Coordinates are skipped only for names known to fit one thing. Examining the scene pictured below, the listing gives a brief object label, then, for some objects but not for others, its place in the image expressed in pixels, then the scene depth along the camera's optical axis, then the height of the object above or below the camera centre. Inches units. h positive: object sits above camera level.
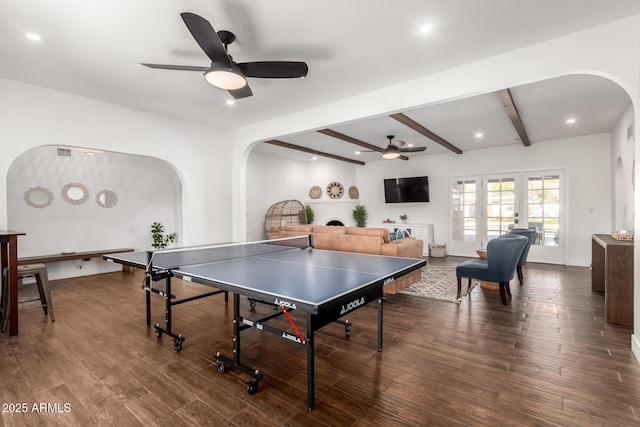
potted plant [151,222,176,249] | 258.1 -20.2
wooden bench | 194.9 -29.0
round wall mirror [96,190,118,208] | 239.0 +12.5
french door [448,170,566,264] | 279.0 +0.6
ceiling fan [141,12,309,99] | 101.0 +54.3
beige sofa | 173.2 -19.5
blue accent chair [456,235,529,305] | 154.1 -26.5
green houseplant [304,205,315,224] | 372.8 -2.0
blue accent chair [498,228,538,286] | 202.8 -20.1
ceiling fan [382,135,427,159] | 250.2 +52.9
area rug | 175.6 -48.7
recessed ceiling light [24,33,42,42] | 114.4 +68.7
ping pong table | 69.6 -18.4
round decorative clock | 393.7 +28.9
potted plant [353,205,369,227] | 393.4 -4.1
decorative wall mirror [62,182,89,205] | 223.3 +16.3
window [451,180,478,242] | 323.9 +1.0
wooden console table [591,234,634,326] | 129.5 -31.7
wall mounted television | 347.3 +26.0
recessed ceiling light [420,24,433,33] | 110.3 +68.2
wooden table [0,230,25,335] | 120.5 -24.9
